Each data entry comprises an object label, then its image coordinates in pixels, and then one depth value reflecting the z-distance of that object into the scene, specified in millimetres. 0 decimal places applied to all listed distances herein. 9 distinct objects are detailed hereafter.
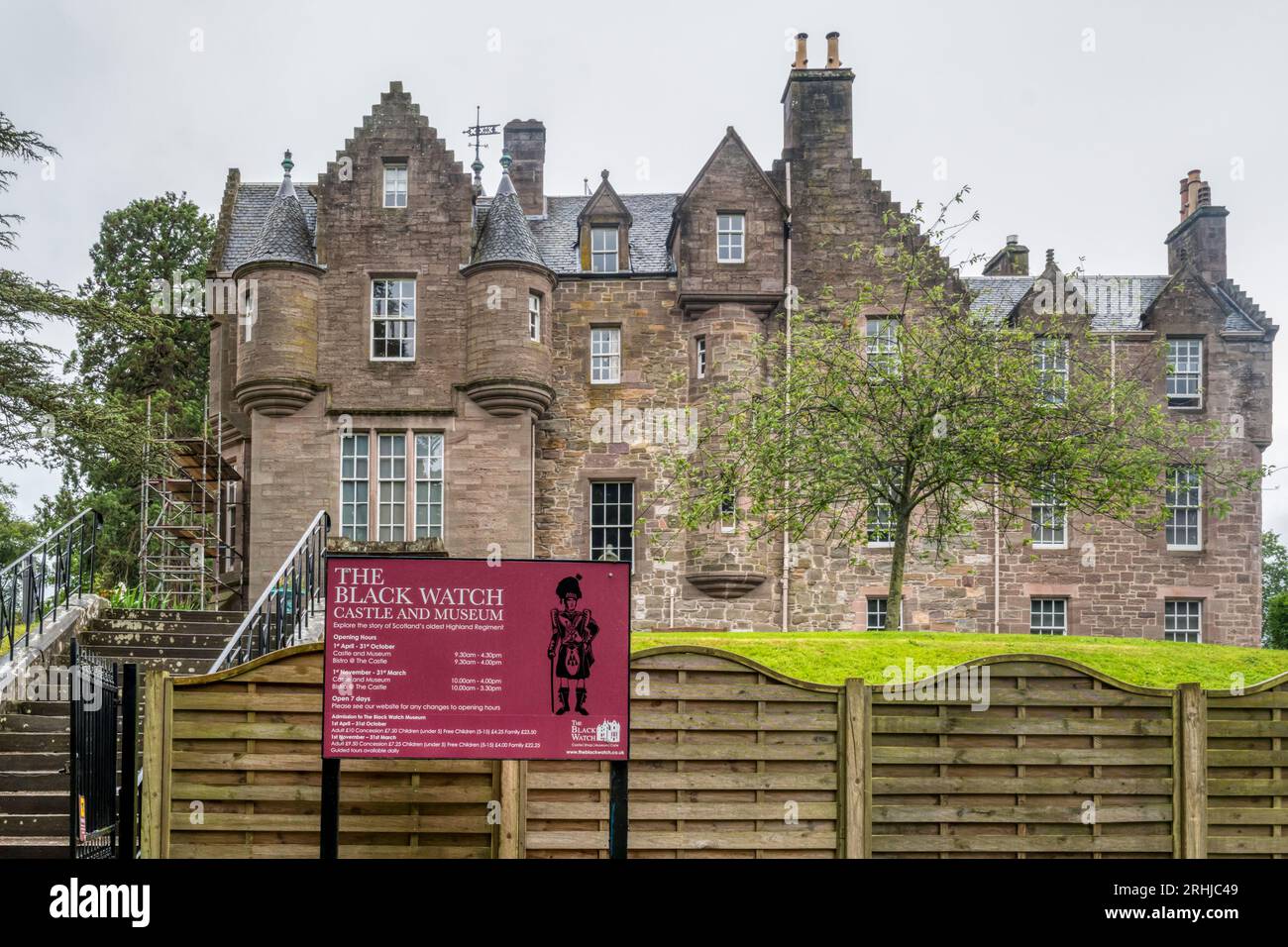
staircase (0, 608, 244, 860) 11312
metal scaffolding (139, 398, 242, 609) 26609
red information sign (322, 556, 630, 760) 7844
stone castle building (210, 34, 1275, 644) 24516
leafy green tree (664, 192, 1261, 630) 19203
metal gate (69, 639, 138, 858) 8336
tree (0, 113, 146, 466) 19578
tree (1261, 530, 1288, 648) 74125
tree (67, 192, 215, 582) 40969
